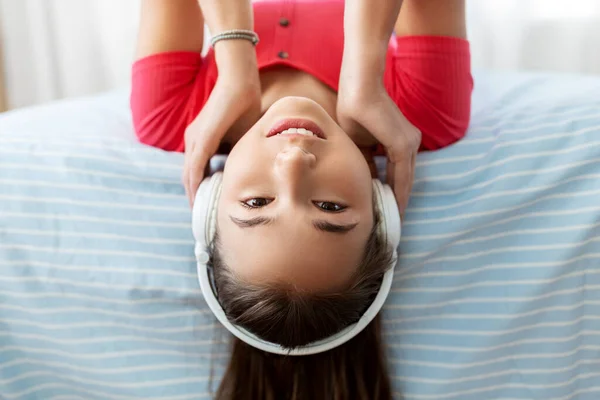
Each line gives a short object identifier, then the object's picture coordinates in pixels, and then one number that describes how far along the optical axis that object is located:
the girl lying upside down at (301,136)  0.89
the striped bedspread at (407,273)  1.02
